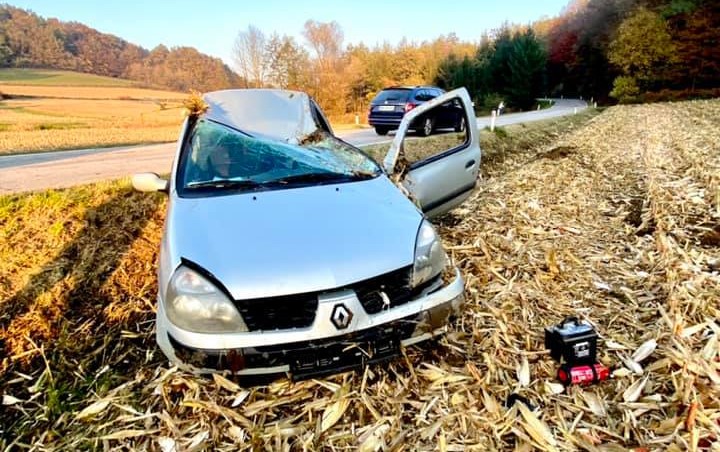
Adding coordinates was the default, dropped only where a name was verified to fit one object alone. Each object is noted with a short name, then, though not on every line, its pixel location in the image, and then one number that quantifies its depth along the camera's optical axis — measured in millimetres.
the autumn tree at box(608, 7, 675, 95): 40938
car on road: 13539
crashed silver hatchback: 1988
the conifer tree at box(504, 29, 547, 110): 46938
